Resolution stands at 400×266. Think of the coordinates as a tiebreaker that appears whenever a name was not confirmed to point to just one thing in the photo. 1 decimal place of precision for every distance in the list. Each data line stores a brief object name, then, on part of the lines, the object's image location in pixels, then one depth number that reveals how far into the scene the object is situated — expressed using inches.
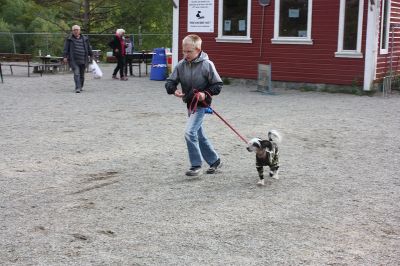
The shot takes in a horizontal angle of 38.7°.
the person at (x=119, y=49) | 749.9
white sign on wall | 696.4
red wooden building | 594.9
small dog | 237.6
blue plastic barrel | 746.8
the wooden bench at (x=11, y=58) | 851.4
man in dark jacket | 587.8
